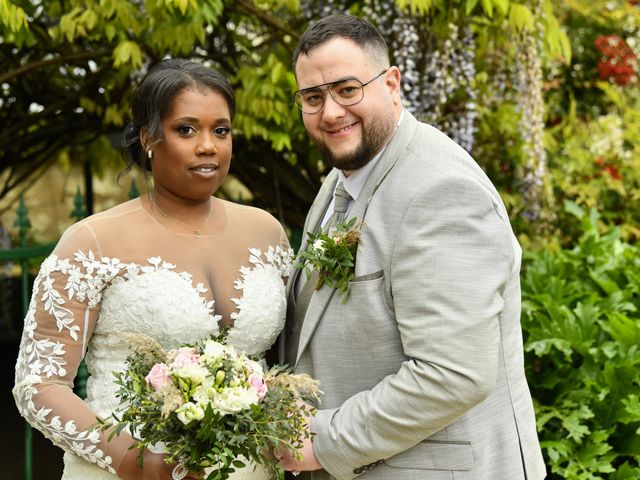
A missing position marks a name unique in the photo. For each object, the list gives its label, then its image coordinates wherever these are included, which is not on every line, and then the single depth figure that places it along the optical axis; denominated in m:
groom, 2.35
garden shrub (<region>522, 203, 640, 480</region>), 3.80
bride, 2.65
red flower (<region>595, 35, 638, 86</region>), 6.95
